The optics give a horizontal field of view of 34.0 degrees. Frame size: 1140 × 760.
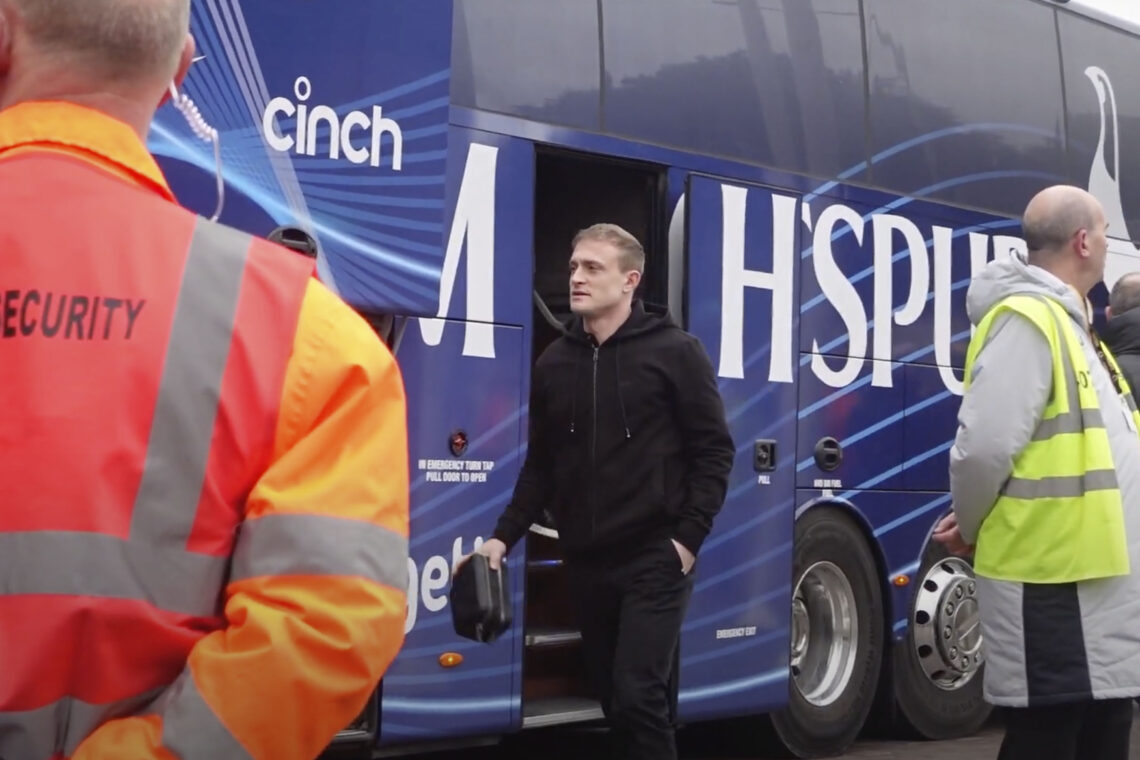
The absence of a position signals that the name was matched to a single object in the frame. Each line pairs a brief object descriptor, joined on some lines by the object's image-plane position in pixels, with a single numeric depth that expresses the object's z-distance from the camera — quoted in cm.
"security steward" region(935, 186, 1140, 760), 447
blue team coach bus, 576
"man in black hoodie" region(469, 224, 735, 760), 555
